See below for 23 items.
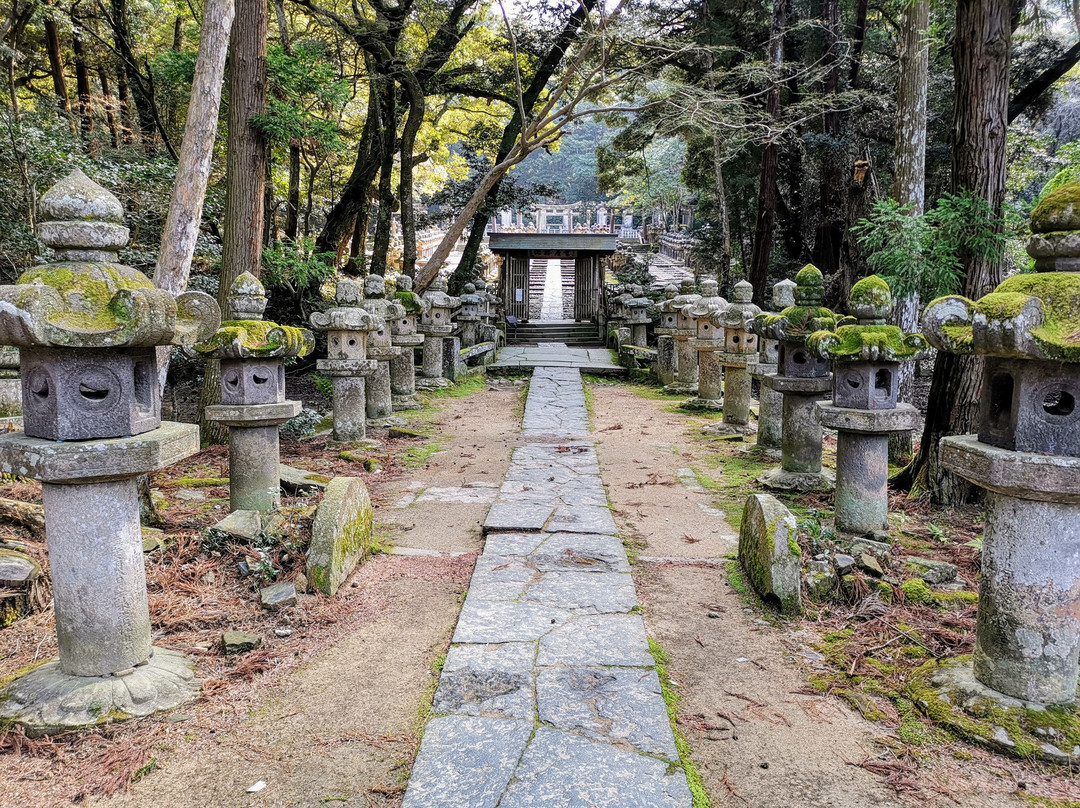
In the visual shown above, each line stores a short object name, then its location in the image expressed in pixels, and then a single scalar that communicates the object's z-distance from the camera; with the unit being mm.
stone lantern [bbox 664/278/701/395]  12633
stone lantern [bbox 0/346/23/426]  6062
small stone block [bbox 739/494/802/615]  4059
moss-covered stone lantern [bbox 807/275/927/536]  4852
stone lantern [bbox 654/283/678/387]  13594
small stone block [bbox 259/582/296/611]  4021
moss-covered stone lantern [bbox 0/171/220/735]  2902
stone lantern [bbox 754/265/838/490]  6441
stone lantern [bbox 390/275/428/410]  10719
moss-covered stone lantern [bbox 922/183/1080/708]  2779
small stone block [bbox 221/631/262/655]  3586
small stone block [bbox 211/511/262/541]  4695
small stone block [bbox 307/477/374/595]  4227
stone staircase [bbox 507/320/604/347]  21703
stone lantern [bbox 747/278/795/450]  7848
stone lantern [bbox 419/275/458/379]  12453
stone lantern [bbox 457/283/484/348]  15586
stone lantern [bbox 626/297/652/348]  16775
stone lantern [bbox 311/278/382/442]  8289
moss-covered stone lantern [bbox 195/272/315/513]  5098
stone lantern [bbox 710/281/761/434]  9133
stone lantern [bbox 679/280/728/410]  10977
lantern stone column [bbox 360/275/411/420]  9367
